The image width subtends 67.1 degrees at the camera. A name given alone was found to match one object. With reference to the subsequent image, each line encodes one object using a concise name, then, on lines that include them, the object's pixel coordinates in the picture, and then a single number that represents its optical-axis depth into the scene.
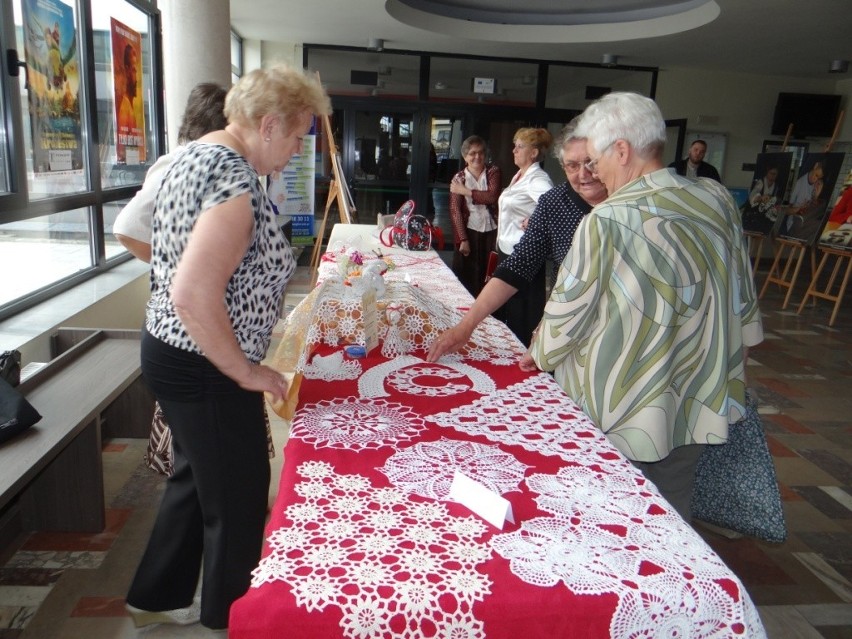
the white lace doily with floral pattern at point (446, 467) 1.14
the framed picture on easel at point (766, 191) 8.06
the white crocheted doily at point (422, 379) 1.62
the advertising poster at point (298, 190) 7.48
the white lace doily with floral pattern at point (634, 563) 0.88
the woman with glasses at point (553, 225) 2.01
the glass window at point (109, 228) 4.21
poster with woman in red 4.08
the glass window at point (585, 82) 9.09
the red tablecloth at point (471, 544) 0.84
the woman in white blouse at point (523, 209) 3.16
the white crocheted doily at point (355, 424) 1.31
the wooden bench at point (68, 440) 1.94
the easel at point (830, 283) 5.97
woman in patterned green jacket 1.36
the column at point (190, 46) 4.12
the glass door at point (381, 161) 8.86
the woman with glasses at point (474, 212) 4.76
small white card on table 1.01
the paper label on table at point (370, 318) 1.87
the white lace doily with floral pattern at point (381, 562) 0.83
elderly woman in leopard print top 1.17
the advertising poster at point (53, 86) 2.90
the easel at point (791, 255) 6.73
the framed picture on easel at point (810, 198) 6.83
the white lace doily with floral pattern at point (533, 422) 1.33
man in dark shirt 7.53
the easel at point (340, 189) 5.50
